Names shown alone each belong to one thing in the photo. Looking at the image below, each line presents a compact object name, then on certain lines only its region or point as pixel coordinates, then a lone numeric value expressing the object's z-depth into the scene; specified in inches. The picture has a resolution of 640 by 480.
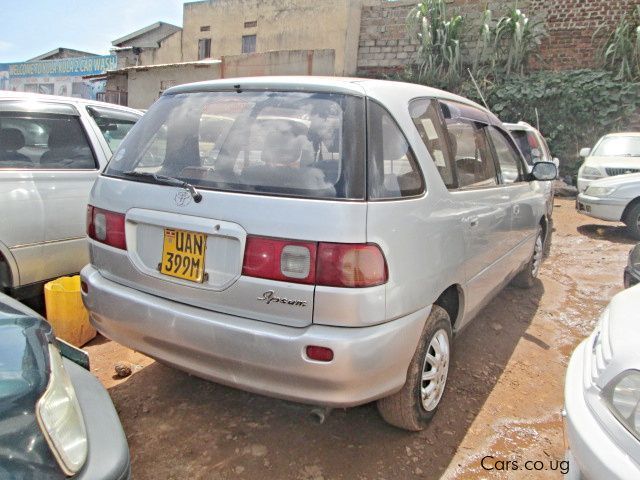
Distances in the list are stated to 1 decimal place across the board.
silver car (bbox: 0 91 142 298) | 123.6
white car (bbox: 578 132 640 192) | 337.4
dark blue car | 43.1
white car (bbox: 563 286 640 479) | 58.5
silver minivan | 73.2
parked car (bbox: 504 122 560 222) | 302.4
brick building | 493.0
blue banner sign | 1055.0
